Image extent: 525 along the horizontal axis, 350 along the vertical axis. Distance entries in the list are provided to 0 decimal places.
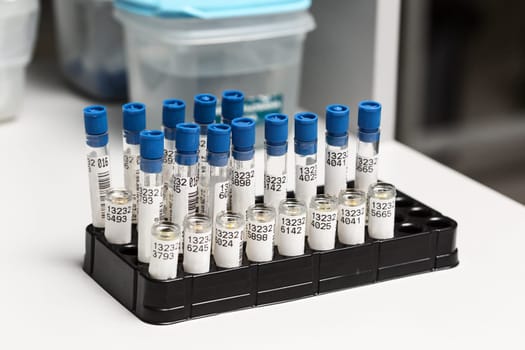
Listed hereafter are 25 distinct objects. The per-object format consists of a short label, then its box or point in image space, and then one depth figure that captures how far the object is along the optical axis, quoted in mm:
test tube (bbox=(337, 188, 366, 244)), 597
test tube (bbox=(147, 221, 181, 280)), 565
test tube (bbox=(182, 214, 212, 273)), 570
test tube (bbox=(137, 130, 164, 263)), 579
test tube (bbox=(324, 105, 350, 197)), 610
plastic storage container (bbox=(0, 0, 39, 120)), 746
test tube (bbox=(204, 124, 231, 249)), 585
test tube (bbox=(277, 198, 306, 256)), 587
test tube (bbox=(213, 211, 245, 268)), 576
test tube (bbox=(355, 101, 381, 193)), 611
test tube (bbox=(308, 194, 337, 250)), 592
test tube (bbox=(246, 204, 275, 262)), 581
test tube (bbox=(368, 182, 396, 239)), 603
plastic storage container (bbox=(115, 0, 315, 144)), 725
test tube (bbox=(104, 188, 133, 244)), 594
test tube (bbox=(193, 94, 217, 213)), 620
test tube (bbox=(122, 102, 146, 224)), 611
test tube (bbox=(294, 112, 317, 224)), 604
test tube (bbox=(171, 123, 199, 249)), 580
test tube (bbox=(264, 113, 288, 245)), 600
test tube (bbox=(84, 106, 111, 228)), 602
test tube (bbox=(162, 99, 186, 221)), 618
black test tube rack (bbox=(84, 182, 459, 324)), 570
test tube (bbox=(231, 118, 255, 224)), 592
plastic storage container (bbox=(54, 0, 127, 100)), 800
